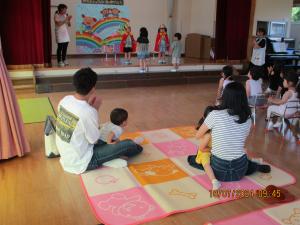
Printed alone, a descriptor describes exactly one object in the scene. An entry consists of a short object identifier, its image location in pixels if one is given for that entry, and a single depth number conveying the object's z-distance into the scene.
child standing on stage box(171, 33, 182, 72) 7.40
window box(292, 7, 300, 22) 10.95
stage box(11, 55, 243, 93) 6.33
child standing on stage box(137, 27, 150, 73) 7.18
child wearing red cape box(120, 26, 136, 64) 7.88
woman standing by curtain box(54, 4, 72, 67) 6.60
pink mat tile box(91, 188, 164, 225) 2.20
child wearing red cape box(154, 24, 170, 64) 7.96
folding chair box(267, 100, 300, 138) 3.83
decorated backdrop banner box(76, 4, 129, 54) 8.91
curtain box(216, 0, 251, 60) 8.09
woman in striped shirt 2.48
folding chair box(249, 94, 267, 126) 4.22
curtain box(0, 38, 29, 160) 3.01
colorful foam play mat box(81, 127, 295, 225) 2.28
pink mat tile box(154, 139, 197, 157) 3.30
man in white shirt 2.64
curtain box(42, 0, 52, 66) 6.34
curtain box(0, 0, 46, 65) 6.00
